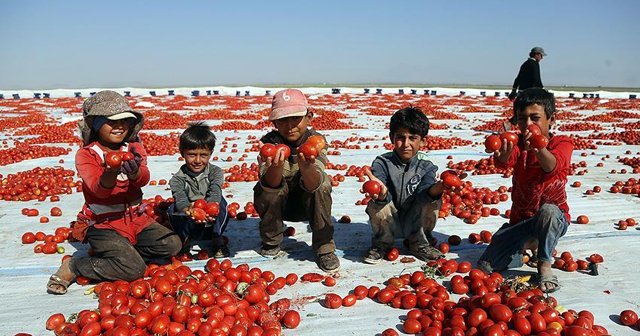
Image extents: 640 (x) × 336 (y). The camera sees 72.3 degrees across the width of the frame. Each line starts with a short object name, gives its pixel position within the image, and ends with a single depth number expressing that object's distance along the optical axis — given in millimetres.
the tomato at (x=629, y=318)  2668
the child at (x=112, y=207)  3330
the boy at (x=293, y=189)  3670
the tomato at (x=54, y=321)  2734
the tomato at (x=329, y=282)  3398
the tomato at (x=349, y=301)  3065
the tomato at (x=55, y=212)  5336
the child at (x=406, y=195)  3734
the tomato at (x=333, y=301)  3035
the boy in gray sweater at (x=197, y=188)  3932
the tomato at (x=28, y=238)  4363
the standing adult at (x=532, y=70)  11312
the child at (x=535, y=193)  3189
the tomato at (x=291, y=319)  2764
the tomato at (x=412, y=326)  2635
